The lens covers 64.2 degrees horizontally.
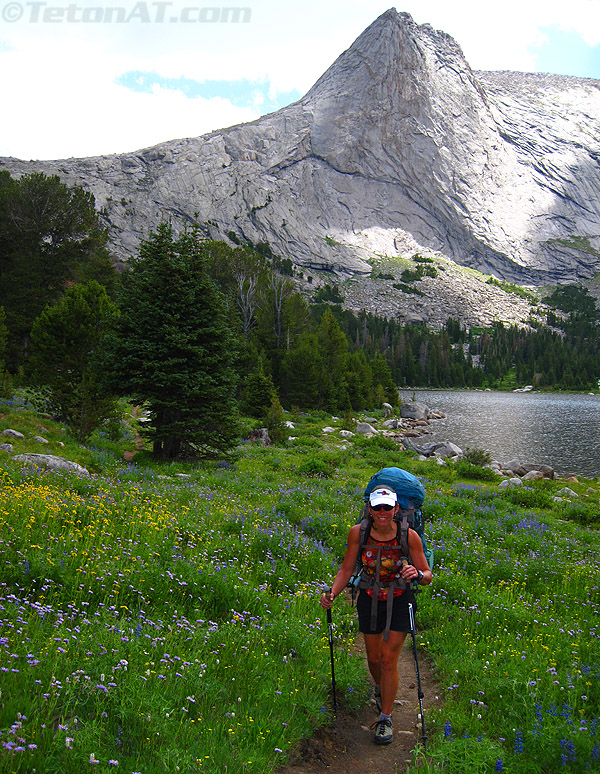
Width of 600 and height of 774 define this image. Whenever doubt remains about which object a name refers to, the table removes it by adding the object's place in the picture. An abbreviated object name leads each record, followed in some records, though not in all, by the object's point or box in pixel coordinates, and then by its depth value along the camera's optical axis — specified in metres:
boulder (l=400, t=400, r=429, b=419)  63.03
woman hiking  4.82
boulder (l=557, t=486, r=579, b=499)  21.42
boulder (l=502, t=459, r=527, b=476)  29.02
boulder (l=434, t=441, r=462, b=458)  34.03
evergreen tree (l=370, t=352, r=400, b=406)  75.81
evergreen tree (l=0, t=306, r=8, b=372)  22.91
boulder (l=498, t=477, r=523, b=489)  21.85
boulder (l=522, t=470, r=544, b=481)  25.67
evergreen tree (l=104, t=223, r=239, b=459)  17.66
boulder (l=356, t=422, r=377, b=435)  44.05
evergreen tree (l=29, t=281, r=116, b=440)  18.50
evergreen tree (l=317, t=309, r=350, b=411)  55.66
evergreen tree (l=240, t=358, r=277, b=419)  39.28
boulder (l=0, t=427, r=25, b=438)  15.67
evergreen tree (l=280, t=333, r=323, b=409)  51.06
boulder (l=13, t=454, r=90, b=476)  11.50
